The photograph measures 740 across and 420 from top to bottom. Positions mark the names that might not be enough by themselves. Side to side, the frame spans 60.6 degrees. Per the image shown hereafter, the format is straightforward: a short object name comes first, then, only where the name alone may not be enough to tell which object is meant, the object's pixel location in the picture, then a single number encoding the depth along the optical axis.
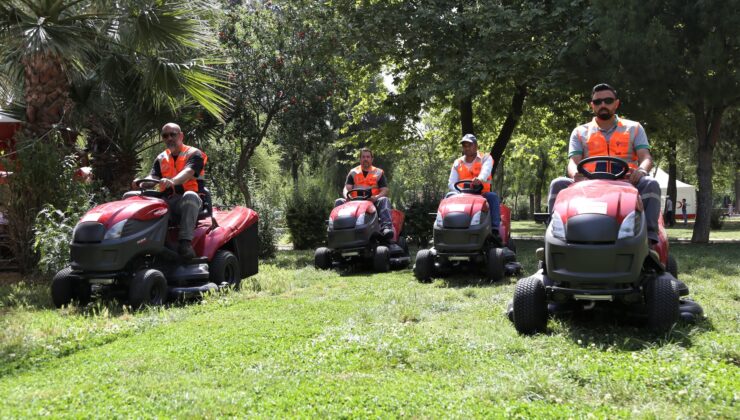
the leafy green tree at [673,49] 13.66
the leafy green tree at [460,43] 15.44
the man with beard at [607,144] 5.64
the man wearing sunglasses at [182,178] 7.35
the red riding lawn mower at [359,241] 10.09
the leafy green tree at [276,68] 17.66
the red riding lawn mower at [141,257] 6.63
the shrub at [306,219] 17.48
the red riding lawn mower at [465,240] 8.23
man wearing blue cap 8.83
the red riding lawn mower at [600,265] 4.70
